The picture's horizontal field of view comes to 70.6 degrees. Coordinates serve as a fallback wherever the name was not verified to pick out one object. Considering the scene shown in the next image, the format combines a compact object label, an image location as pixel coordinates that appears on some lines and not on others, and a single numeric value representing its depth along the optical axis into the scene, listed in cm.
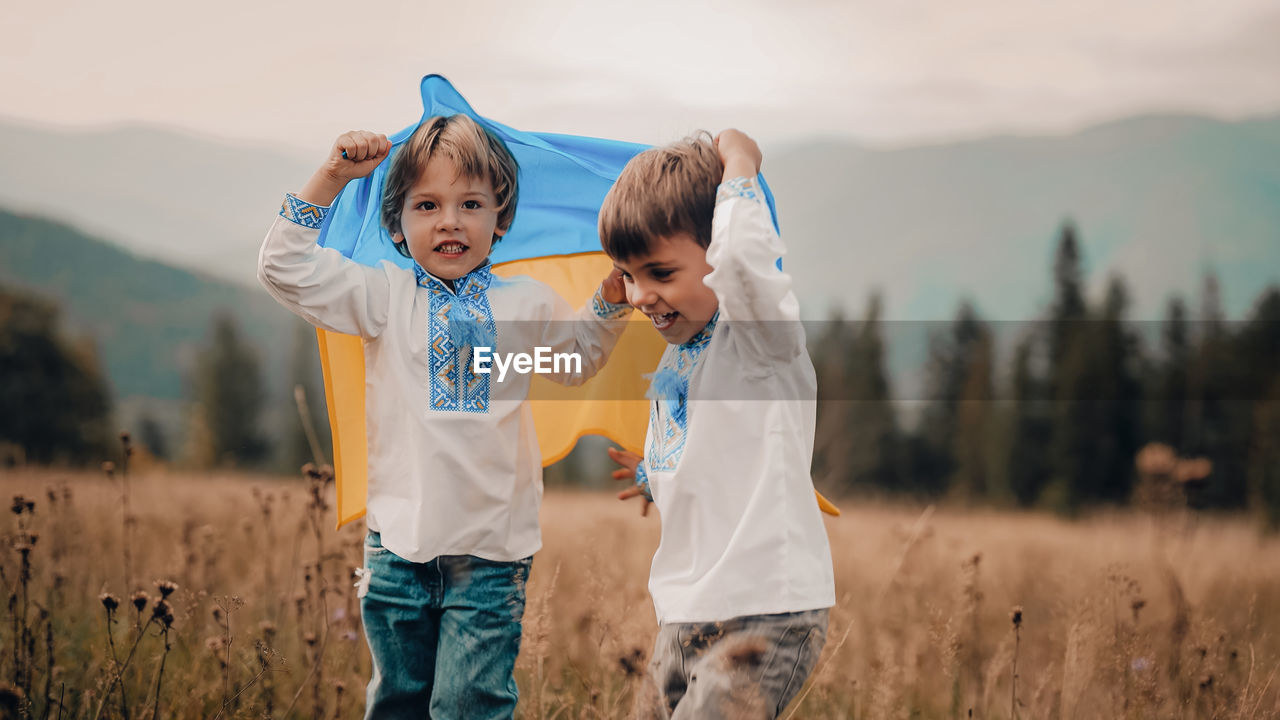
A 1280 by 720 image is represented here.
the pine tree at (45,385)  4966
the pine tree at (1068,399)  4381
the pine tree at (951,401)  5003
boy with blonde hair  289
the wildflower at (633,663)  304
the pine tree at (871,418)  5003
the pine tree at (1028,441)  4628
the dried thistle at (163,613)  259
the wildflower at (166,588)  263
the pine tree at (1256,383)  3516
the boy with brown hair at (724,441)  235
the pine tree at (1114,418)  4381
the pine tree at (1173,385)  4416
